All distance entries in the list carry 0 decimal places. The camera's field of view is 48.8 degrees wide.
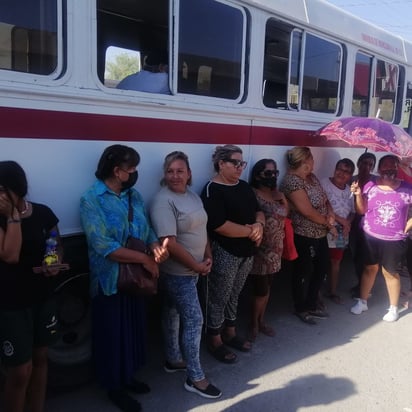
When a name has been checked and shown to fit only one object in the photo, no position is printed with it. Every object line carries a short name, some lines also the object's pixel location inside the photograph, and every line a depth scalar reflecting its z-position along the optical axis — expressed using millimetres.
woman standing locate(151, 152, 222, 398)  2861
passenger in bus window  2951
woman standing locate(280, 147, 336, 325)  3926
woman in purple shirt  4125
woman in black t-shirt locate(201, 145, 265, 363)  3184
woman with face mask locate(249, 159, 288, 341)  3551
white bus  2453
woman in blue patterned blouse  2564
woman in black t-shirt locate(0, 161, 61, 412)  2100
